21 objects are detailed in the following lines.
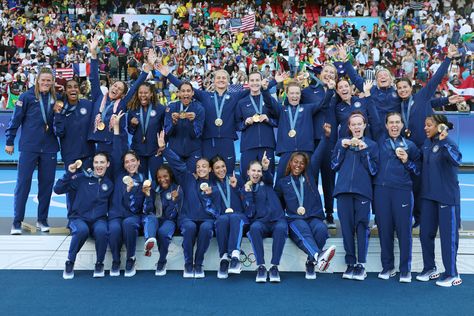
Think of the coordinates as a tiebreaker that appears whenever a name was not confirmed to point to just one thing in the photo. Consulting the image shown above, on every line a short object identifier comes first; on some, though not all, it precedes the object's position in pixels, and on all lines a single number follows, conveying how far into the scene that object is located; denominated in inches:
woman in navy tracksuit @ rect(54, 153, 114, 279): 273.4
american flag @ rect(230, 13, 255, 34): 979.3
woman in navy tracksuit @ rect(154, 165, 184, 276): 284.7
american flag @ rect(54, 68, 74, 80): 729.6
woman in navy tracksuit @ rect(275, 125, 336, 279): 272.4
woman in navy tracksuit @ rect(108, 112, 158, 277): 273.9
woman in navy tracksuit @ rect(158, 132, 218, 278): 272.7
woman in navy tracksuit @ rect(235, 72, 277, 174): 301.5
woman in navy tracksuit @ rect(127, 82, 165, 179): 303.0
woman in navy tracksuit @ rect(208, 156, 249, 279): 270.7
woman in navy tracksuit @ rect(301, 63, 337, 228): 297.9
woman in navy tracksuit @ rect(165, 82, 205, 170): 299.6
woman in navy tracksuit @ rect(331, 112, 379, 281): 270.2
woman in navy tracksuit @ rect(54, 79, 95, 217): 305.0
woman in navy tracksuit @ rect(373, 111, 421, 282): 268.4
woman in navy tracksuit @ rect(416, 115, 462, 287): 259.3
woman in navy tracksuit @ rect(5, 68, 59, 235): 305.7
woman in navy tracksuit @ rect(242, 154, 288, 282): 268.5
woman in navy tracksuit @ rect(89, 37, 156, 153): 303.7
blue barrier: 530.0
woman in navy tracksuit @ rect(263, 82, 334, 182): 296.0
